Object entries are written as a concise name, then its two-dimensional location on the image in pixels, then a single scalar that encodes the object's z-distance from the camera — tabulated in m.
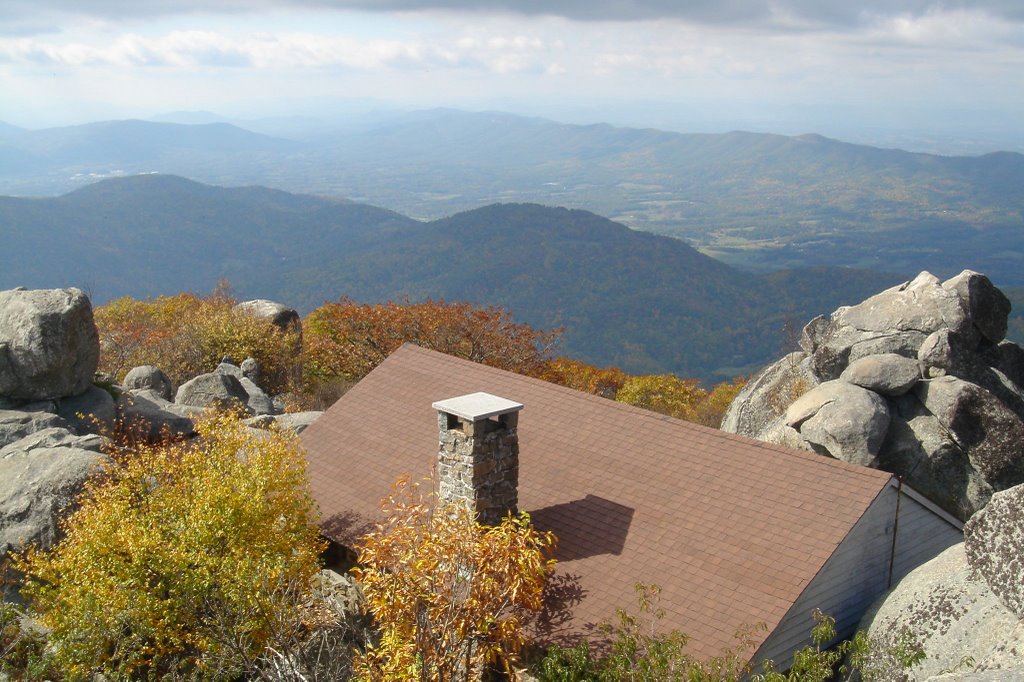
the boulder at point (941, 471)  19.66
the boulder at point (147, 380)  31.12
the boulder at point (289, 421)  23.15
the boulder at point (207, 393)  30.08
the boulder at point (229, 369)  32.45
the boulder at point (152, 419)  24.23
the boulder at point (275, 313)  41.75
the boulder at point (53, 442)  19.88
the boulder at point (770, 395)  24.84
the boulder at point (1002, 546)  10.89
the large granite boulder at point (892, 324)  23.58
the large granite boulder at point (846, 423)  19.36
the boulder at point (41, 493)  17.31
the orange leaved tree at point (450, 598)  11.12
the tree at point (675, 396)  42.91
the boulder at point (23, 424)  22.33
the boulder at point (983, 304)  23.67
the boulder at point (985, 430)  19.41
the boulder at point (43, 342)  22.94
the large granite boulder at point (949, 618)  11.18
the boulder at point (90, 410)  23.97
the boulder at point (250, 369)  36.19
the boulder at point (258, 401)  30.97
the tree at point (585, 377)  43.59
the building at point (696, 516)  12.87
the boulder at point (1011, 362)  23.94
